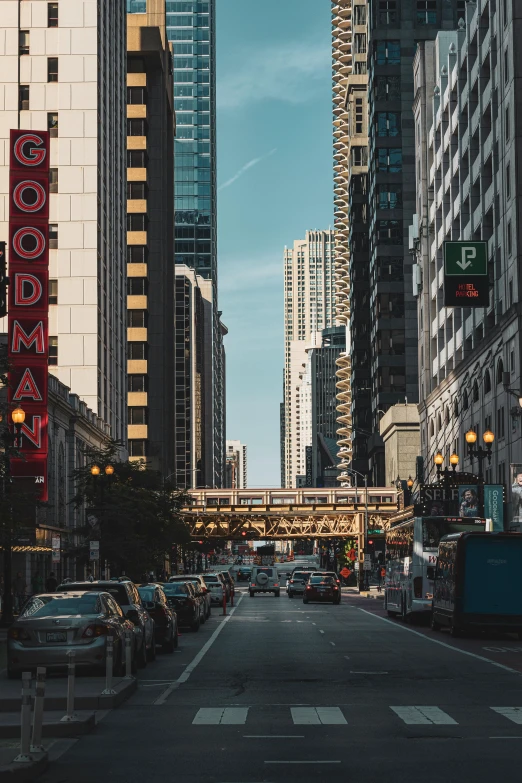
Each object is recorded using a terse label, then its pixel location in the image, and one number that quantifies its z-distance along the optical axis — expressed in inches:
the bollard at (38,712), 514.9
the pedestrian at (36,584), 2583.7
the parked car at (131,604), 1018.7
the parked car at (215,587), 2760.8
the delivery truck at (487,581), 1422.2
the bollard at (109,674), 751.1
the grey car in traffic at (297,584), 3511.3
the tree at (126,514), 2443.4
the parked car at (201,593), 1910.4
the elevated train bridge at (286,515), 5319.9
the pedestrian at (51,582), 2311.4
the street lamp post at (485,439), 1903.3
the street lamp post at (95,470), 2556.6
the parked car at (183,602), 1664.6
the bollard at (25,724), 473.1
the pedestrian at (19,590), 2501.5
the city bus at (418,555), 1763.0
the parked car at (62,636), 868.0
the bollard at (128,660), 882.8
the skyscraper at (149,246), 5403.5
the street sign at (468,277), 2970.0
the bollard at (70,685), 648.9
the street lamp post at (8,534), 1322.6
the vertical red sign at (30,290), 2576.3
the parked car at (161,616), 1224.2
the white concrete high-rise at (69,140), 3659.0
